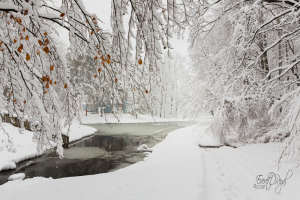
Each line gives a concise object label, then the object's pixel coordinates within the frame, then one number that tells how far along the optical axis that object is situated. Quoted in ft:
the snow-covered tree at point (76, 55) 7.39
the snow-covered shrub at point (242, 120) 25.48
